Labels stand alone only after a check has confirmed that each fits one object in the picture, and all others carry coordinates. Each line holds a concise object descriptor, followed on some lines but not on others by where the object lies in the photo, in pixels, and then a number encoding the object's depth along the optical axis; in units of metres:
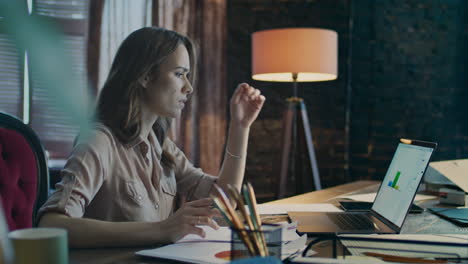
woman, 1.18
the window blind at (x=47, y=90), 2.90
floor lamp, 2.89
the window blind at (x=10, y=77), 2.78
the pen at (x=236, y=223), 0.70
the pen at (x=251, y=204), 0.74
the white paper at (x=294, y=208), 1.40
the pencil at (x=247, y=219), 0.70
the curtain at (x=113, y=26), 3.00
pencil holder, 0.70
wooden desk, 0.89
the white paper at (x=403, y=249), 0.78
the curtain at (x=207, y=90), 3.39
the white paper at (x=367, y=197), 1.68
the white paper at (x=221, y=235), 1.01
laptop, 1.08
